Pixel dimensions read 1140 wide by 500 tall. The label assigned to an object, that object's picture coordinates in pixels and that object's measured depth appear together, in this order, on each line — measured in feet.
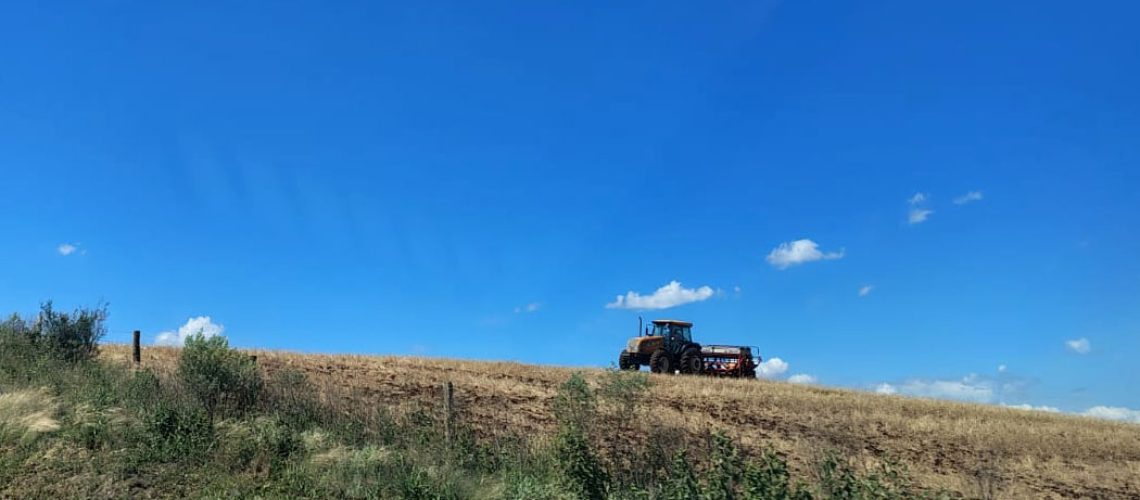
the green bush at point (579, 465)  27.99
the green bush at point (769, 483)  22.89
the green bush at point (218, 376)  40.57
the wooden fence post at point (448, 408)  36.64
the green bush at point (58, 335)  54.85
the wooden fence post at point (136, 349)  71.34
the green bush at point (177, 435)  31.60
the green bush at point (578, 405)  33.32
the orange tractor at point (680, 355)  113.70
